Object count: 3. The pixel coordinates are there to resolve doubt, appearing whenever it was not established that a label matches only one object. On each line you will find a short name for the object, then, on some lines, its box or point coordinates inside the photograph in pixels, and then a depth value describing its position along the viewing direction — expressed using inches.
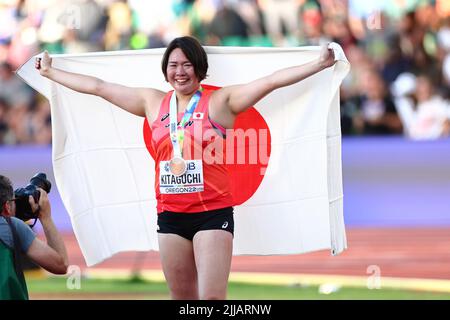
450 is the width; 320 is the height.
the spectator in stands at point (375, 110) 986.1
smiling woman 442.1
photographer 393.1
